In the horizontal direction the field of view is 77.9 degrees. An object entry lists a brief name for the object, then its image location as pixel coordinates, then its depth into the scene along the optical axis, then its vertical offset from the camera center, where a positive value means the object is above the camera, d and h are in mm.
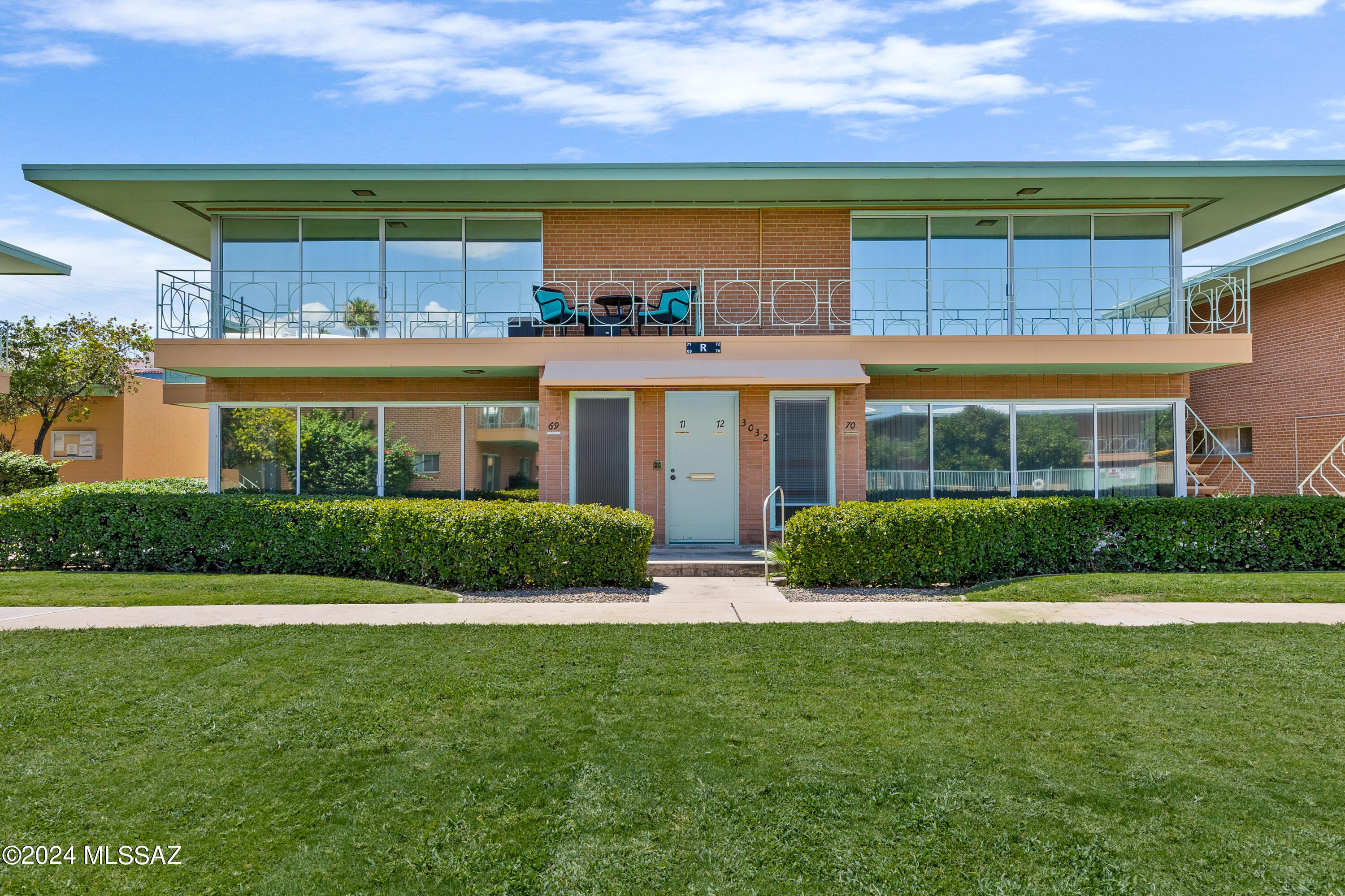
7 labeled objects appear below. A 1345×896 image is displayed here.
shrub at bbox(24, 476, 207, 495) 11773 -551
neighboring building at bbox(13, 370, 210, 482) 23859 +501
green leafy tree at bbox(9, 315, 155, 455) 19812 +2314
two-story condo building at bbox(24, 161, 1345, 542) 13500 +2230
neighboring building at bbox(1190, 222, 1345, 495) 16016 +1561
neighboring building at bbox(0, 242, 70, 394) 16297 +3961
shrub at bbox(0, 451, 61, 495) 14906 -294
